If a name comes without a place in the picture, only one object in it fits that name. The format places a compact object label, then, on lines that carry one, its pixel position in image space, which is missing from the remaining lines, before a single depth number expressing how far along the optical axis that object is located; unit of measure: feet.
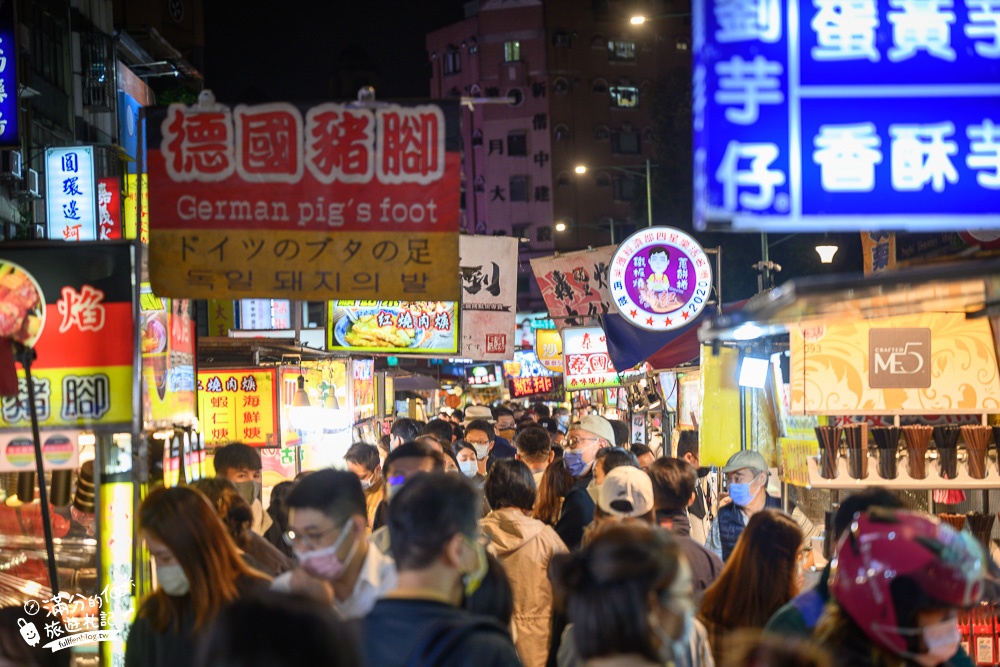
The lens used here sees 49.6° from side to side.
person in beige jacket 22.35
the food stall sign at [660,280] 42.70
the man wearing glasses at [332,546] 14.84
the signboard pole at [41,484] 17.76
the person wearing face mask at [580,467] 27.09
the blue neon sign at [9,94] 56.29
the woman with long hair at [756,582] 15.93
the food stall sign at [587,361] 68.39
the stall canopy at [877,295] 10.53
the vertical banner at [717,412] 35.12
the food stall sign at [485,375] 180.59
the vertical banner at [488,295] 48.03
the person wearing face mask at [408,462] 21.84
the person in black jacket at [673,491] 23.40
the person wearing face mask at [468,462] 40.45
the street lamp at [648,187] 97.95
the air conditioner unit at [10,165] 68.59
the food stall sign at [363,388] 51.06
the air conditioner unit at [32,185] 74.69
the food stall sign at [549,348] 96.12
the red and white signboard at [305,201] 21.30
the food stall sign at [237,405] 38.27
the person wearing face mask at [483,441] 45.83
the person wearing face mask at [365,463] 32.91
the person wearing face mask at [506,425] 68.54
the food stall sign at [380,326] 46.26
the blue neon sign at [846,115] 16.26
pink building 241.76
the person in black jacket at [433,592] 10.76
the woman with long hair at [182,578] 14.32
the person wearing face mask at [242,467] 27.50
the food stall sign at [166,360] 20.70
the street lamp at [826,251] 65.41
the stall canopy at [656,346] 44.09
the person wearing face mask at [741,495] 26.20
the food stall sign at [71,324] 19.16
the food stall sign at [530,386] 131.95
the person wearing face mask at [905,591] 10.46
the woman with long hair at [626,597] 10.18
